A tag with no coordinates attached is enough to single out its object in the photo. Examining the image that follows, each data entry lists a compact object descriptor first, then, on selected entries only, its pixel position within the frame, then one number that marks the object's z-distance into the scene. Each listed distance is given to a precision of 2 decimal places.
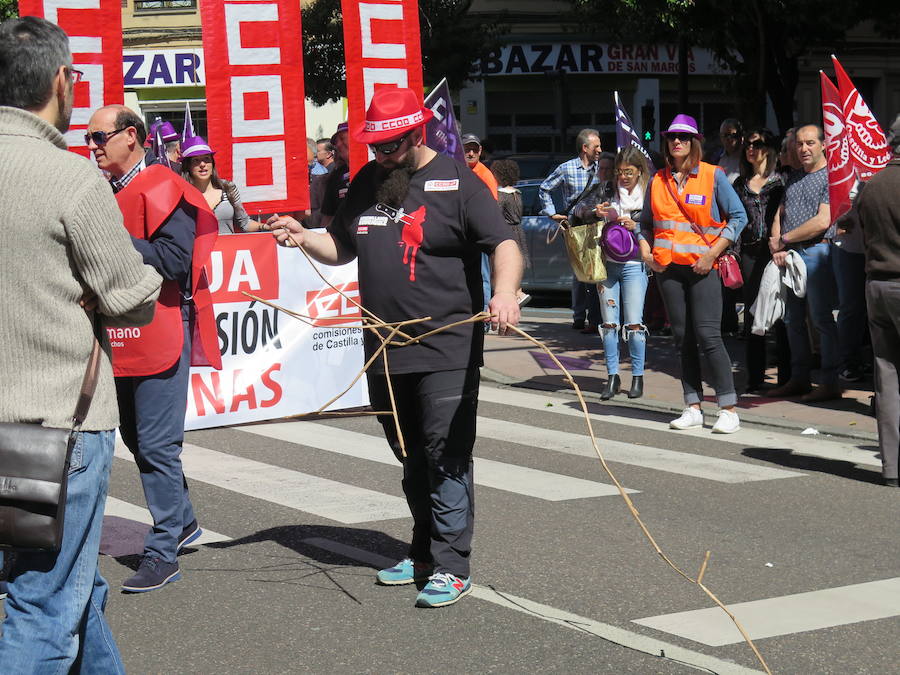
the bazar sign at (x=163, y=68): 34.28
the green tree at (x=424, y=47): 30.64
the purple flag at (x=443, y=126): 11.05
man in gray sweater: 3.17
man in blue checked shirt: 14.34
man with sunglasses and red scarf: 5.55
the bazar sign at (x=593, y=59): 36.59
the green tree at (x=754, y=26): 19.12
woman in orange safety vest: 9.20
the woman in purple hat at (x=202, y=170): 9.24
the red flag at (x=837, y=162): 9.55
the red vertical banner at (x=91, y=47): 8.80
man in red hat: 5.38
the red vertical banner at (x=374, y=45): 9.76
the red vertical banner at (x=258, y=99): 8.85
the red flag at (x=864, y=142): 9.53
